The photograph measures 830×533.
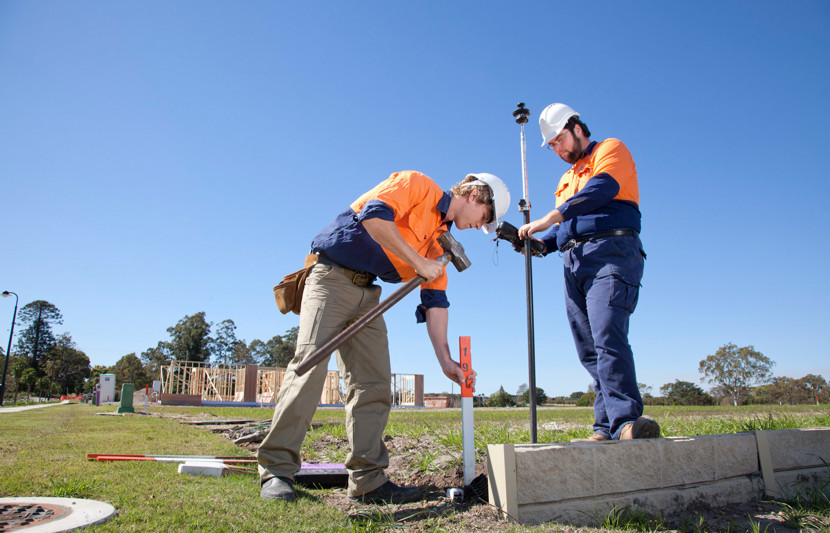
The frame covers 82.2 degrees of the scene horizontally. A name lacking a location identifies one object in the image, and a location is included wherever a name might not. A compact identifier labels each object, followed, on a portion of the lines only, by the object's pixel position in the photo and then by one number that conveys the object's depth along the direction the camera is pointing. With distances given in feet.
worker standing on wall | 8.68
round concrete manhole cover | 5.42
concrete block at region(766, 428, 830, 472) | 9.67
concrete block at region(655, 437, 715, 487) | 8.03
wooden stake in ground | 8.13
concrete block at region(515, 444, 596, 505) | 6.75
